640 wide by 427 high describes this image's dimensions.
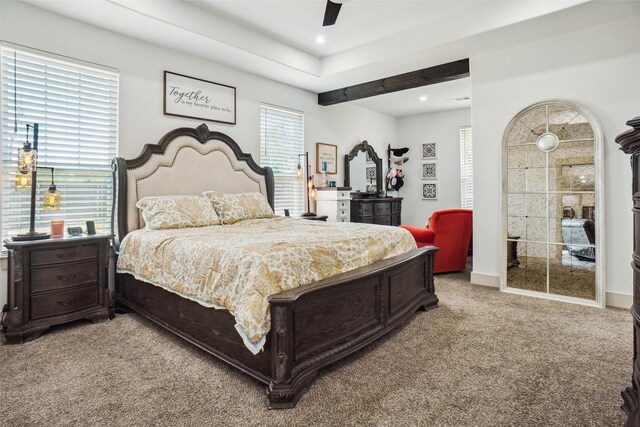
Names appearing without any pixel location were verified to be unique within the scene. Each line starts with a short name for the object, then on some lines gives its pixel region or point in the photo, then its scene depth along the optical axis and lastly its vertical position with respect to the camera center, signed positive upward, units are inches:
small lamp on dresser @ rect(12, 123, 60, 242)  108.2 +12.5
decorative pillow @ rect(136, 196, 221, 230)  128.3 +1.6
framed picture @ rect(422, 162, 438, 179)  280.7 +37.5
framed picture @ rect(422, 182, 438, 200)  281.0 +20.4
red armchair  175.5 -10.1
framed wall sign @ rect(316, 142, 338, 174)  227.8 +40.0
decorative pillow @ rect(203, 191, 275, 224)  149.2 +4.6
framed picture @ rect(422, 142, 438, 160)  280.7 +53.3
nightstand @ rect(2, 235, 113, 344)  102.5 -21.4
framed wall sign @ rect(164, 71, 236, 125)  156.4 +56.0
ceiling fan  102.4 +63.2
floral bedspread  73.9 -11.0
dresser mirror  251.0 +35.2
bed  72.9 -23.4
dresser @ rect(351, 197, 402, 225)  227.6 +4.1
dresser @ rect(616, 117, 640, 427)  47.8 -3.0
